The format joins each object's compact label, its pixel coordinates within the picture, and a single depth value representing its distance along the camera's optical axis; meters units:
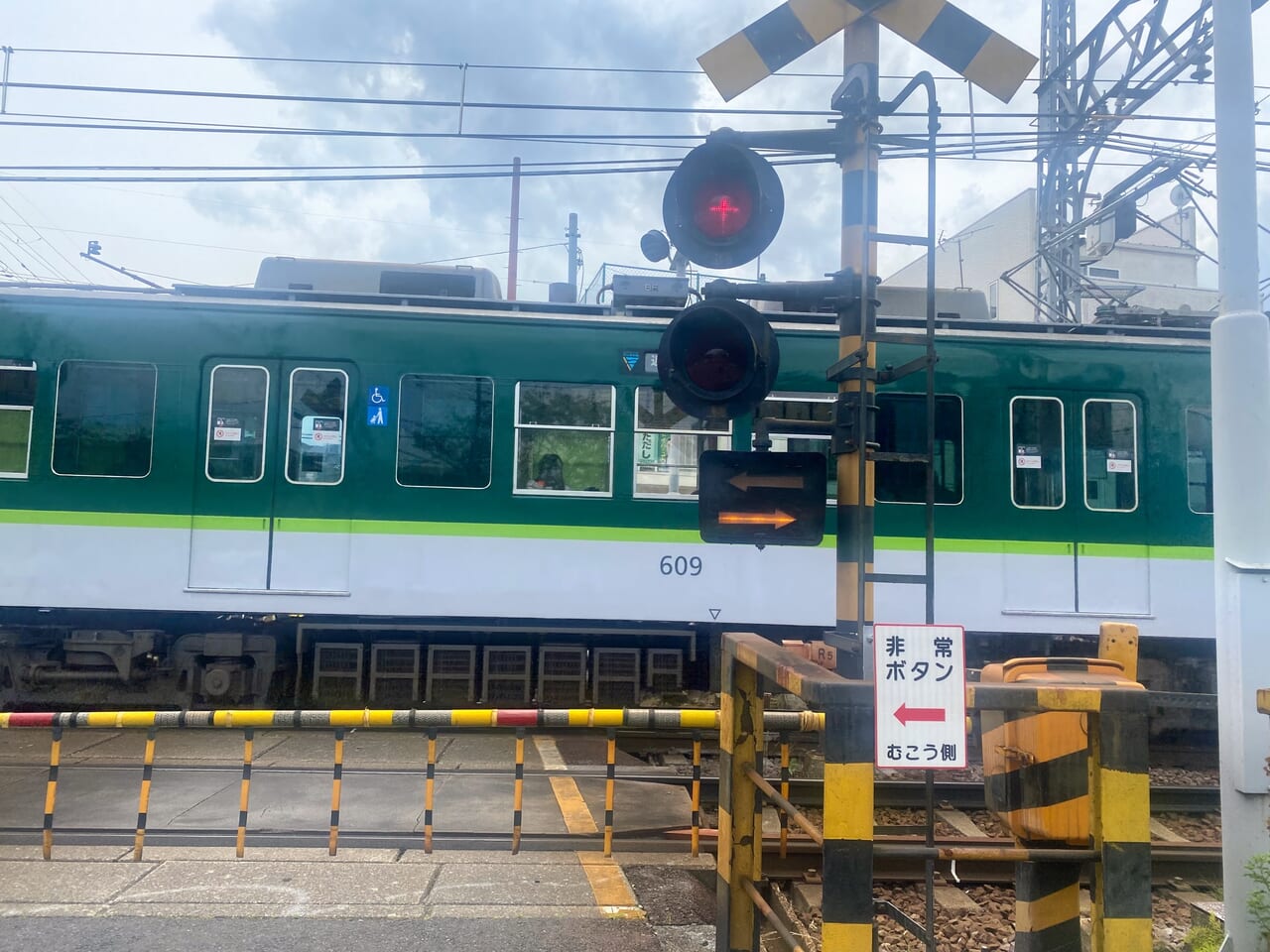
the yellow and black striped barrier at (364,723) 4.96
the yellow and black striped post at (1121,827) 2.68
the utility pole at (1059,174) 14.01
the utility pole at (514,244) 22.20
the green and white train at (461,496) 7.99
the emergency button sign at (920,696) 2.68
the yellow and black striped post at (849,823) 2.61
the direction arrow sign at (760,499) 3.60
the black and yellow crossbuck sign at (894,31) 3.81
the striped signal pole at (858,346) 3.44
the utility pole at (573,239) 29.69
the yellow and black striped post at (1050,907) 3.34
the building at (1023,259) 29.62
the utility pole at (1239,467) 3.87
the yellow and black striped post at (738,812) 3.50
